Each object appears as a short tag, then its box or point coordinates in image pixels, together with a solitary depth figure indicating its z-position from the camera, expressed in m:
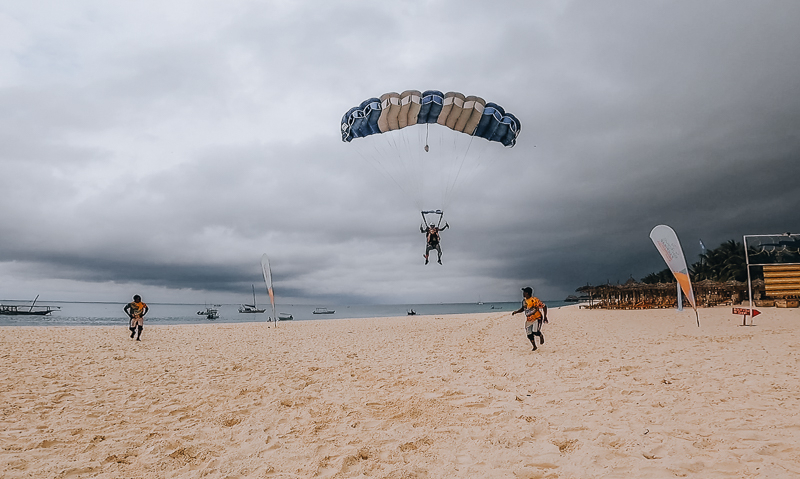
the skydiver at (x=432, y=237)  14.41
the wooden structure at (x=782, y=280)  15.55
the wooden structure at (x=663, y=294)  33.59
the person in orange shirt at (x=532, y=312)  10.02
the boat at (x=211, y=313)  67.41
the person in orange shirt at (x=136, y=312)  13.79
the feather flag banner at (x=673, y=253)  11.86
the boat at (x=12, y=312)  59.25
